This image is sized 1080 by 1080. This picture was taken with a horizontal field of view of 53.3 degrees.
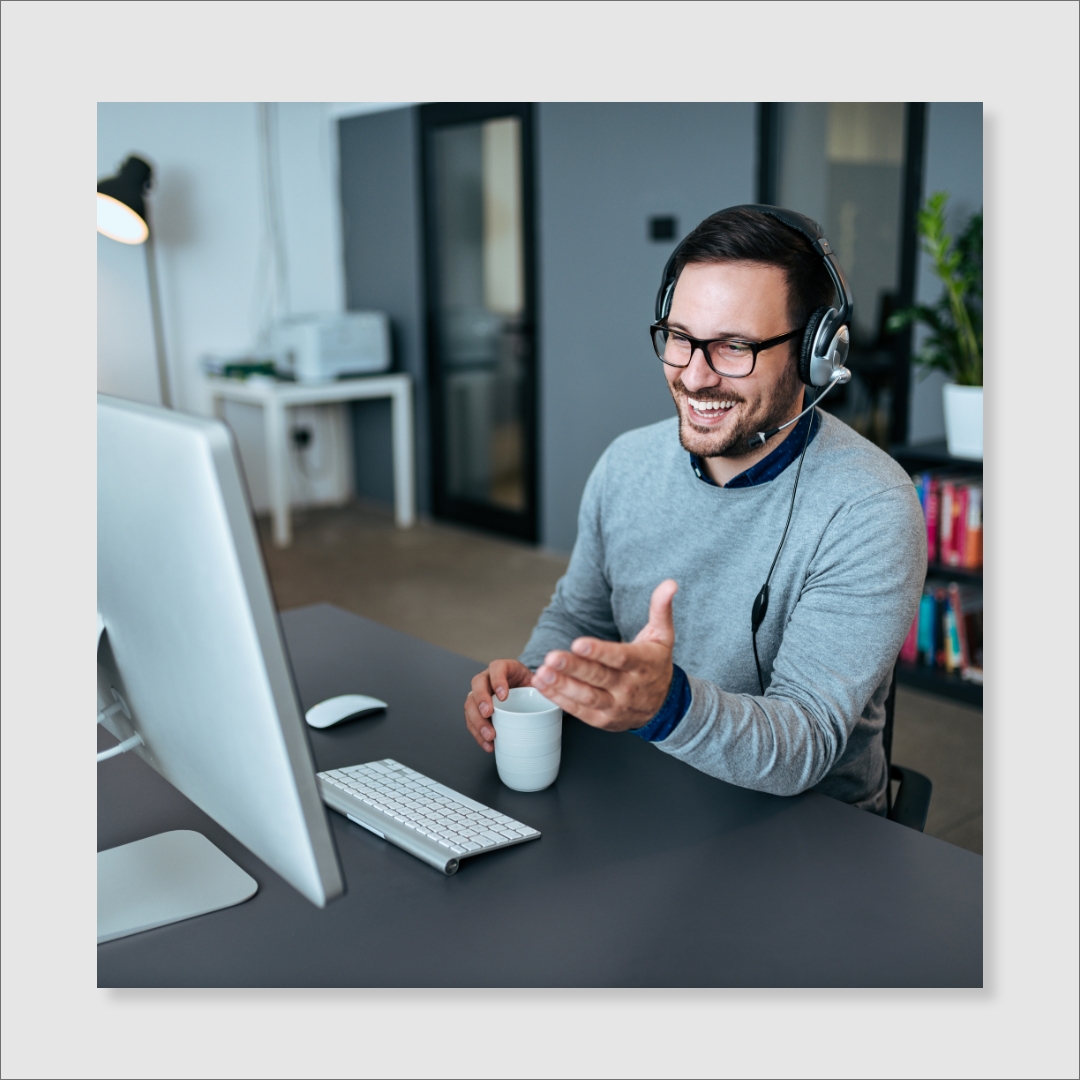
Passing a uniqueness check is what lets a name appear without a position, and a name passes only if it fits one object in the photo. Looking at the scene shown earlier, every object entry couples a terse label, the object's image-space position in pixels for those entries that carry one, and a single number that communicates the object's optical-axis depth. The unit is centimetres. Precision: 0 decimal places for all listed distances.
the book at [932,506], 311
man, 104
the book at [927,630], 314
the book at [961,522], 306
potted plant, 296
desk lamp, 427
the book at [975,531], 303
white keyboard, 92
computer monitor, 61
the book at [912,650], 316
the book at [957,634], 309
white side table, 482
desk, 79
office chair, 128
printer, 498
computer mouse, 121
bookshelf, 303
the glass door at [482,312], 470
